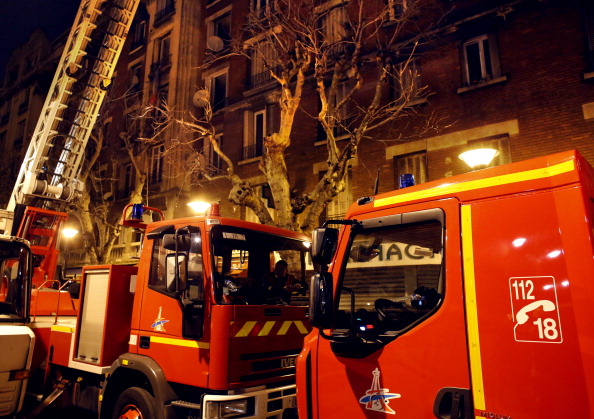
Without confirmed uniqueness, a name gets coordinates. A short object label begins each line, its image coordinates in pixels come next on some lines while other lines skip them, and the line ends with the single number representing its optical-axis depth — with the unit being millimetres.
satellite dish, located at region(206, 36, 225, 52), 20891
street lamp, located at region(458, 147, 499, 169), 8500
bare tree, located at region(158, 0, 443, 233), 11359
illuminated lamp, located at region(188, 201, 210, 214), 13195
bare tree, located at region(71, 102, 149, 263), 19016
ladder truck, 4402
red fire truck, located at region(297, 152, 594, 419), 2314
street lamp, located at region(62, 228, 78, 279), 19258
